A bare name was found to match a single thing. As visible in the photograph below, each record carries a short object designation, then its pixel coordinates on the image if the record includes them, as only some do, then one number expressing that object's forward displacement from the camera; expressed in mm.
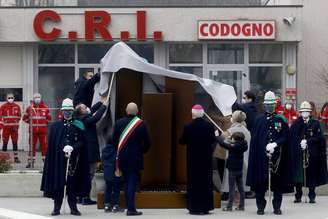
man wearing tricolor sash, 14297
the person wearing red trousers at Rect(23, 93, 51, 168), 20188
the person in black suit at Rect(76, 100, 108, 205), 15281
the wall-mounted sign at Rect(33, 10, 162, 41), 26594
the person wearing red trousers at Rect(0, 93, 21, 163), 21641
